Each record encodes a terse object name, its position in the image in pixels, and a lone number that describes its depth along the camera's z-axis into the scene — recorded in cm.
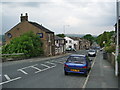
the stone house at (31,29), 2329
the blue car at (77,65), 743
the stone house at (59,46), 2896
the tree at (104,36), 5082
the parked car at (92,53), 2315
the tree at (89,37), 8810
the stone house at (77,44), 5106
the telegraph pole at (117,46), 729
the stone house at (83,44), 6088
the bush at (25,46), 1785
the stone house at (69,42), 4911
